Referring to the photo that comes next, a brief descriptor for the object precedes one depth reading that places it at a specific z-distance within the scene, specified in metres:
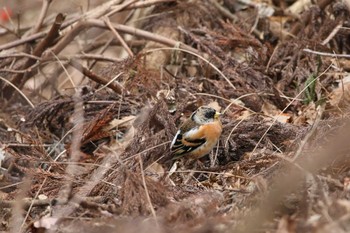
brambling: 9.90
